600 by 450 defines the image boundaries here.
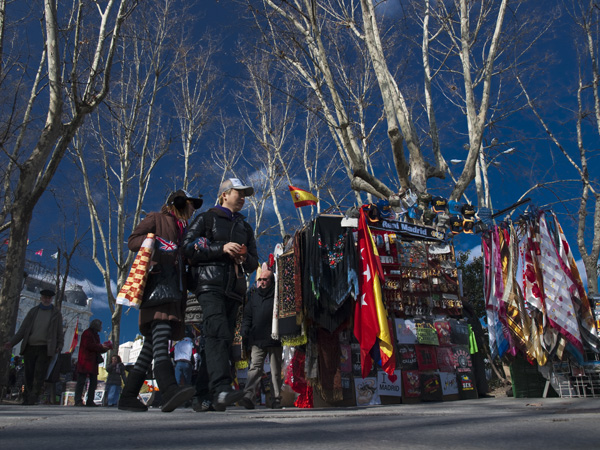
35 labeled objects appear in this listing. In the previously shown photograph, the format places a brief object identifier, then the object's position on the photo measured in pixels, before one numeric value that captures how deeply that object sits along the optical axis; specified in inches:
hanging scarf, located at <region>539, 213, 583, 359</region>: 223.9
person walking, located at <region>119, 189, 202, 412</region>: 140.3
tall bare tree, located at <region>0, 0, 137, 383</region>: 298.2
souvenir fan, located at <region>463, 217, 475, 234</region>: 327.9
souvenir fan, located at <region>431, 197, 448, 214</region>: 343.3
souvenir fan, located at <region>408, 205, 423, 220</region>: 344.5
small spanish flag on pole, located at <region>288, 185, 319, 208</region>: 343.8
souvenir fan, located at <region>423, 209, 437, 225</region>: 340.5
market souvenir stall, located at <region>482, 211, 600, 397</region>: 227.6
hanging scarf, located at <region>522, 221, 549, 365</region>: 232.8
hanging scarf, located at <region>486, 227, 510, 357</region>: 249.0
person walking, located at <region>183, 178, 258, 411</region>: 139.3
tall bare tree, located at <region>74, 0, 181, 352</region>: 628.7
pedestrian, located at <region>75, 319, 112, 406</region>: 367.6
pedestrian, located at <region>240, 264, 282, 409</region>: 256.7
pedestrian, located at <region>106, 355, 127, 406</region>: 410.3
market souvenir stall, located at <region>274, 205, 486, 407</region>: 256.5
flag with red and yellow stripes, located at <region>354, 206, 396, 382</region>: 240.7
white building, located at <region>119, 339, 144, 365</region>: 2146.3
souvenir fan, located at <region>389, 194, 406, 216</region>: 340.8
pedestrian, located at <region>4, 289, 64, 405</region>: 297.7
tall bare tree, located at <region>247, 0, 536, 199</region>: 368.2
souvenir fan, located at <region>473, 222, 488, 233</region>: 311.8
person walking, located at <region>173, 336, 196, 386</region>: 323.3
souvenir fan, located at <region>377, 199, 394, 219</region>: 306.5
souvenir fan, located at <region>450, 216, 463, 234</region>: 327.9
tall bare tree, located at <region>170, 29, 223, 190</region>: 730.2
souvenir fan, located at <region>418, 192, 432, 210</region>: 346.6
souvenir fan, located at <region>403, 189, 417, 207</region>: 344.8
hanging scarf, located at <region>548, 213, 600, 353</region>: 230.4
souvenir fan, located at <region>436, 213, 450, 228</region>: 332.5
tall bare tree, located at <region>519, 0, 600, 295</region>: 585.9
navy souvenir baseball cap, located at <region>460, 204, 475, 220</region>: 337.1
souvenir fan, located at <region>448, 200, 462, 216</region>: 337.7
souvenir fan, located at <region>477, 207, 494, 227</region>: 315.6
